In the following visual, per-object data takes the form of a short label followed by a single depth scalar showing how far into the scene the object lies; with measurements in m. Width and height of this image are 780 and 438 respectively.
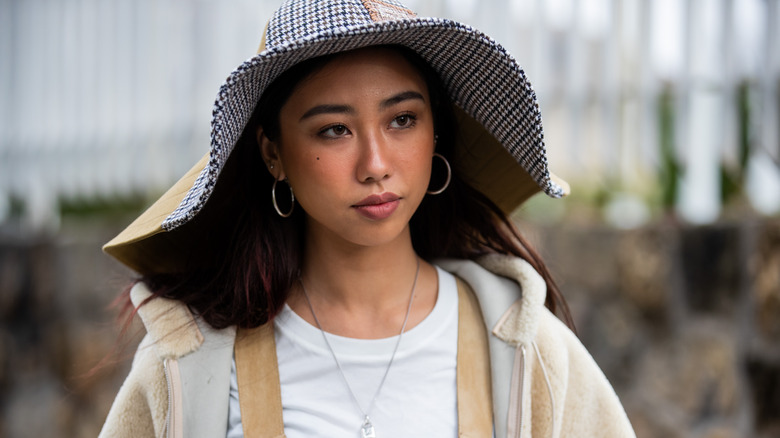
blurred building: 2.85
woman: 1.56
